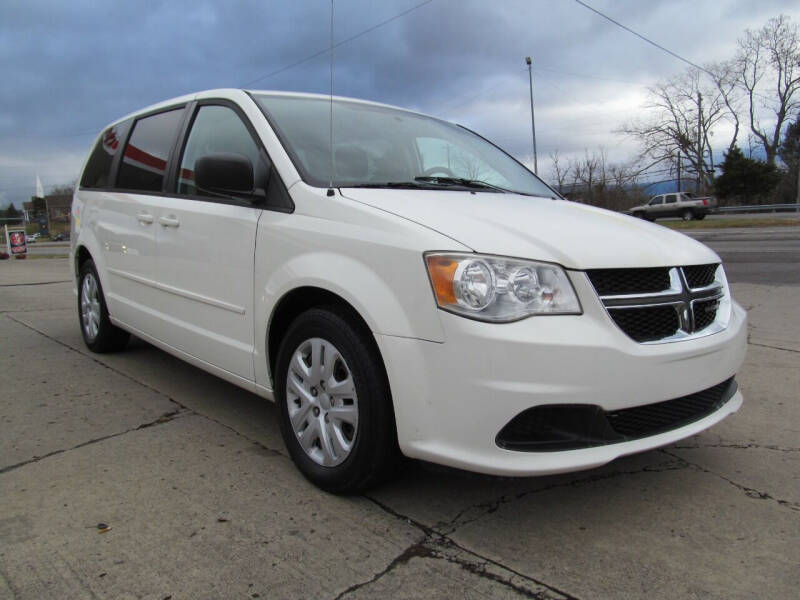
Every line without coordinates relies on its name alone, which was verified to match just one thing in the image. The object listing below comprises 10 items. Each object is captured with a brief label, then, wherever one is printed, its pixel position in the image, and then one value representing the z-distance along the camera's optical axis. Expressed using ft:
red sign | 67.51
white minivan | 7.00
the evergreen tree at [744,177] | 149.69
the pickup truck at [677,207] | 119.44
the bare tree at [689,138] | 163.12
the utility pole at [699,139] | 161.27
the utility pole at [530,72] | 98.24
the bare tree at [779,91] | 142.20
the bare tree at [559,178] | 149.28
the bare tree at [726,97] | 147.00
